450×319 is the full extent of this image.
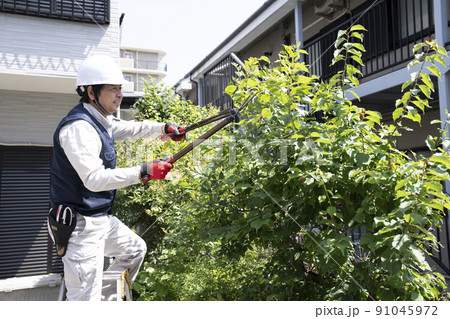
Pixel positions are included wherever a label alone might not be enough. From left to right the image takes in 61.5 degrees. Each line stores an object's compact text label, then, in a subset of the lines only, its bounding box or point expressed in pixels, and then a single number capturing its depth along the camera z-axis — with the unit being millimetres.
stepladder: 3049
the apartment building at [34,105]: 5957
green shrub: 2078
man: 2623
